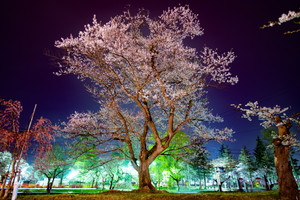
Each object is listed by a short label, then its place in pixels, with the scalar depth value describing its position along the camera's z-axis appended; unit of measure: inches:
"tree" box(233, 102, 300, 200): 337.4
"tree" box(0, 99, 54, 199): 349.7
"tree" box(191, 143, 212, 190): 2113.4
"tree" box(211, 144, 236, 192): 2323.2
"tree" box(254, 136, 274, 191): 1606.8
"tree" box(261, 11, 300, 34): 152.7
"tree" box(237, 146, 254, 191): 1740.9
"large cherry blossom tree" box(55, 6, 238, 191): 395.2
